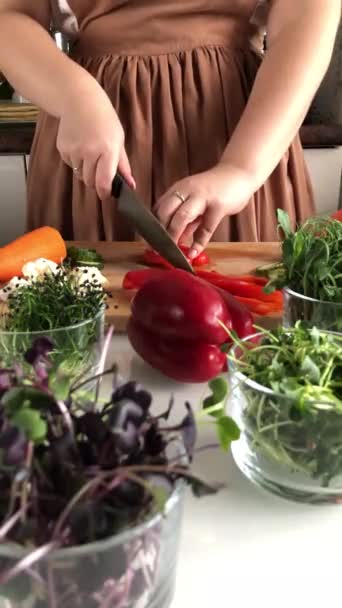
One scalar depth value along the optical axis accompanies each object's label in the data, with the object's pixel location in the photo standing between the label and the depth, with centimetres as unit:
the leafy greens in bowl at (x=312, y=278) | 57
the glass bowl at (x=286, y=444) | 40
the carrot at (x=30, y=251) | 89
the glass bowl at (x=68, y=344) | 53
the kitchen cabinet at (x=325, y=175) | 174
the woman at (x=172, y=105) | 84
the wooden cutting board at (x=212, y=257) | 89
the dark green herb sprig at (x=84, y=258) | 90
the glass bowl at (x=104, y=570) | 28
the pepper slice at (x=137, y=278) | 82
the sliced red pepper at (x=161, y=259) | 90
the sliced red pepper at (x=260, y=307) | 74
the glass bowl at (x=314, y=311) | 56
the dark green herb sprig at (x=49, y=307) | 57
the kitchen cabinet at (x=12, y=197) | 170
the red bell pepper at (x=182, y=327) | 60
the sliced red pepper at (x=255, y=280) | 83
